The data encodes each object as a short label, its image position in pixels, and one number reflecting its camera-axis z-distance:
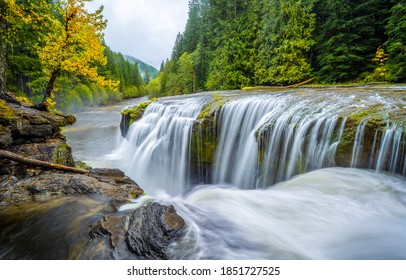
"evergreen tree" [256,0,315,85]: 17.31
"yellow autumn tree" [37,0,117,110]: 6.31
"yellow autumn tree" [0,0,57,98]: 4.95
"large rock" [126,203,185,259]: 2.23
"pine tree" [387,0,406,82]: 10.37
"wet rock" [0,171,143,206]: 3.35
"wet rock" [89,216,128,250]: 2.29
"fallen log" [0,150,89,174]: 3.77
